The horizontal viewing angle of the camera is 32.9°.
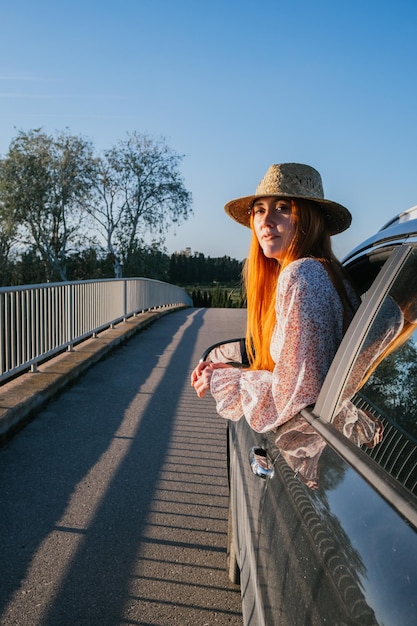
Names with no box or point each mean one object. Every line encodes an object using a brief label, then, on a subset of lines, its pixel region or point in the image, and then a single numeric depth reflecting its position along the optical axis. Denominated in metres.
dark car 1.26
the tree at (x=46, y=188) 46.34
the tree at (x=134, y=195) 48.72
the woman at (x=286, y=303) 2.19
